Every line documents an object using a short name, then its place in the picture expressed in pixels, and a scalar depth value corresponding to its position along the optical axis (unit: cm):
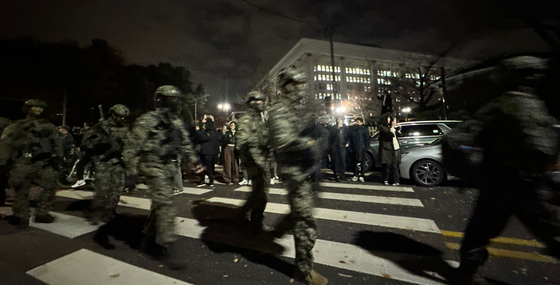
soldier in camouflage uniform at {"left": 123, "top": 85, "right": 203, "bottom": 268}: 316
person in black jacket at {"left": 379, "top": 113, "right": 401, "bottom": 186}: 694
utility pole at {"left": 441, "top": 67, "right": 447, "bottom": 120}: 2340
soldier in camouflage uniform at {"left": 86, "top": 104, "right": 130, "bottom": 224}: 465
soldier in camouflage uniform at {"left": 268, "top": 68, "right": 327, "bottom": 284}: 252
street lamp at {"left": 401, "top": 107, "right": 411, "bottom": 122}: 5338
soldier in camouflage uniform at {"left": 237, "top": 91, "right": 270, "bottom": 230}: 373
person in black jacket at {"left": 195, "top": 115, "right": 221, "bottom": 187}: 791
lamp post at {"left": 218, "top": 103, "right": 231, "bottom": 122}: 4965
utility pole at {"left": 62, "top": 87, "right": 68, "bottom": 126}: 2428
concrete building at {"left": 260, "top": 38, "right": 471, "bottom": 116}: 8066
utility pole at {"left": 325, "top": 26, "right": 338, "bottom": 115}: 1812
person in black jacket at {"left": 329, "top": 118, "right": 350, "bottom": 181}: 804
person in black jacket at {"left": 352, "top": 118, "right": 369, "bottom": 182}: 790
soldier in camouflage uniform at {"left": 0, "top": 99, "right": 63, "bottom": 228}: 424
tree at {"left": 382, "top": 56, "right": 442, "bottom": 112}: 3306
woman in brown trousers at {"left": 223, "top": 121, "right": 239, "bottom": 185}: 809
